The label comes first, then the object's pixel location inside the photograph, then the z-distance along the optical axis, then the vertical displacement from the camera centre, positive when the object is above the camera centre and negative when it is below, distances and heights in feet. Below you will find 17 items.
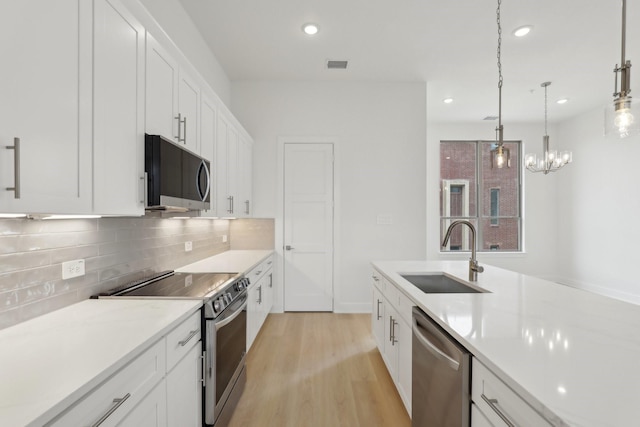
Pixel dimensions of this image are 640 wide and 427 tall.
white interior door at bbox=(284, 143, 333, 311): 14.14 -0.52
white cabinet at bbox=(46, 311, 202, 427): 3.05 -2.06
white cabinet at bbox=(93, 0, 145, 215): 4.31 +1.54
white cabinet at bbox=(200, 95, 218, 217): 8.28 +2.06
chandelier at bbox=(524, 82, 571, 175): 14.92 +2.63
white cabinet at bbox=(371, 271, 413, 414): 6.47 -2.77
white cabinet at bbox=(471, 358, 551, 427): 2.87 -1.89
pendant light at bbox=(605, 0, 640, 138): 4.57 +1.58
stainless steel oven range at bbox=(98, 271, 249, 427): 5.69 -2.11
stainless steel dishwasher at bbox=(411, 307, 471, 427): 3.94 -2.28
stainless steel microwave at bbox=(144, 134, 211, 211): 5.49 +0.75
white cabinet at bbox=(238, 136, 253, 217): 11.94 +1.61
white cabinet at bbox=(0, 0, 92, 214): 3.02 +1.18
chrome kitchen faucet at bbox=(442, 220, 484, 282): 7.22 -1.10
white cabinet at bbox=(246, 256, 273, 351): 9.25 -2.70
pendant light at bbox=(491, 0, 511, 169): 7.57 +1.48
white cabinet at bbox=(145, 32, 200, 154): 5.70 +2.35
